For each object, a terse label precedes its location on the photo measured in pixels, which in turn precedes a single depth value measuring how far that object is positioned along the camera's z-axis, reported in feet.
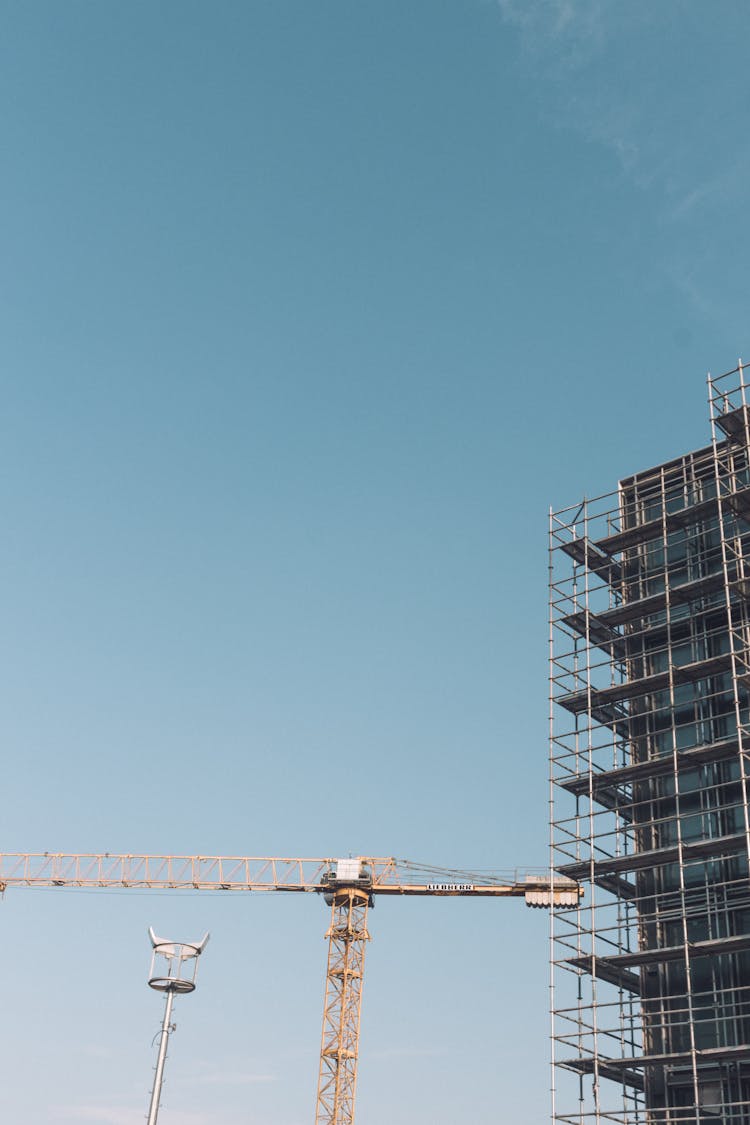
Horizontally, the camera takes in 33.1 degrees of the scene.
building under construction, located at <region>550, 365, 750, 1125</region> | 174.81
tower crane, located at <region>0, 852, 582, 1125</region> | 315.17
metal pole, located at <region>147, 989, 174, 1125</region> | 122.52
